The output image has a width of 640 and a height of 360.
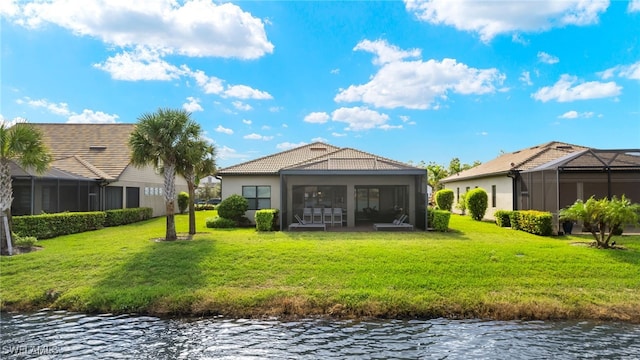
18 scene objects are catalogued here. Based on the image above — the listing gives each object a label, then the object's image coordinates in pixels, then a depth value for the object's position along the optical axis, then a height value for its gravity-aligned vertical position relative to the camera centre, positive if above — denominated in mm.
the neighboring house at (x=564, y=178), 16438 +564
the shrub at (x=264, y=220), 17047 -1268
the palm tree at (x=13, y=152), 12180 +1334
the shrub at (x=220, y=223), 18688 -1528
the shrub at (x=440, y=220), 16250 -1253
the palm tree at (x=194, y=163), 14570 +1175
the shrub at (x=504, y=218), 19009 -1379
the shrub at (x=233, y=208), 19062 -808
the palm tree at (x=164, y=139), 14016 +1959
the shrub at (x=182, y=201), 29752 -704
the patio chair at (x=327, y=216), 18366 -1205
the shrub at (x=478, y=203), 22609 -740
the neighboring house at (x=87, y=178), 17562 +748
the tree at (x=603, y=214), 11742 -769
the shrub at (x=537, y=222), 15195 -1307
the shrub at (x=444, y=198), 28141 -542
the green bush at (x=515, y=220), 17641 -1370
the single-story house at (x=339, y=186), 17188 +262
